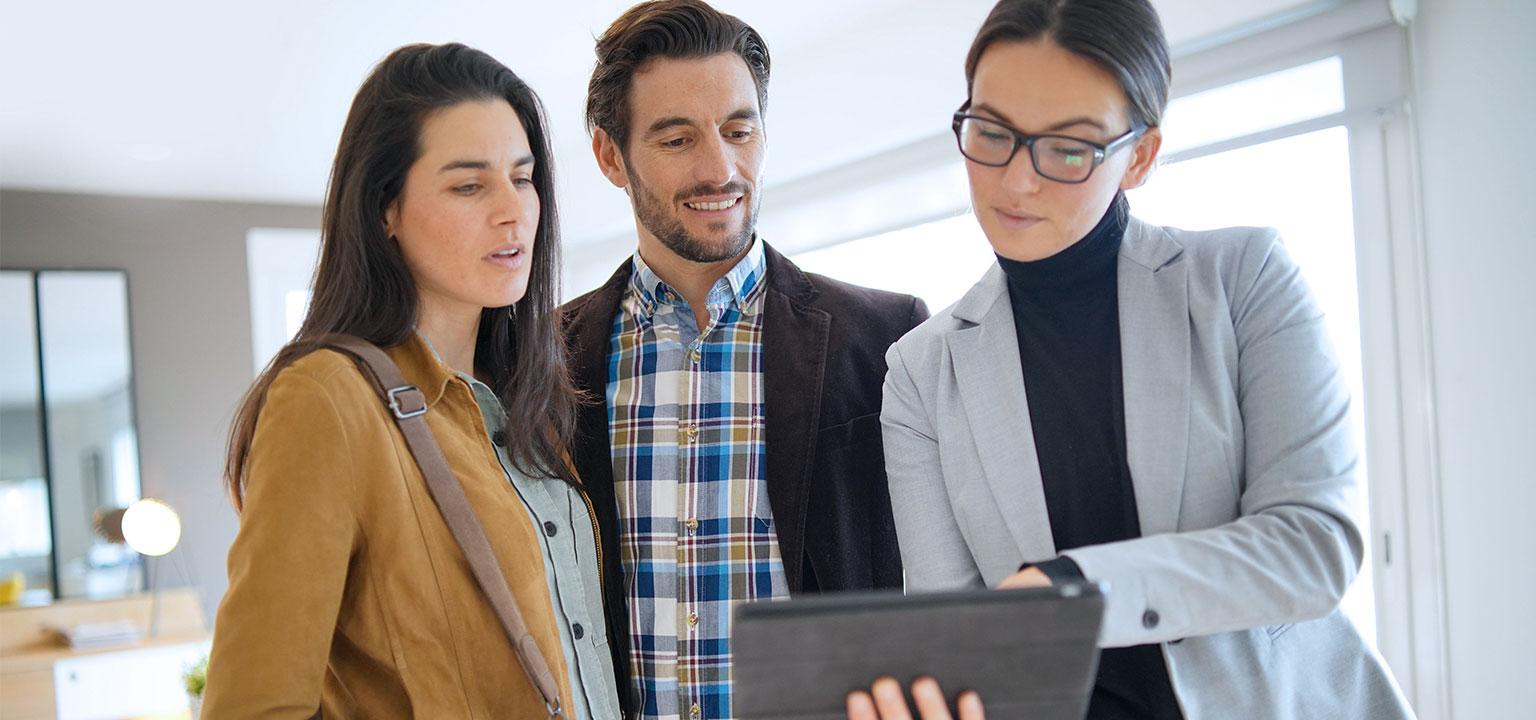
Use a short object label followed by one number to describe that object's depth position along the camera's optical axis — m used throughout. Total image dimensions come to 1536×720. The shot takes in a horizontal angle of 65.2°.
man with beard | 1.91
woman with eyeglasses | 1.20
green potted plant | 3.50
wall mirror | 6.91
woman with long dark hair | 1.38
